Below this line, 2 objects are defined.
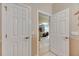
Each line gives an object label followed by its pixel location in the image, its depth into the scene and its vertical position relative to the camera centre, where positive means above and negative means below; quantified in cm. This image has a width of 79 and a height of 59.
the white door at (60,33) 153 -16
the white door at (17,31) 148 -7
